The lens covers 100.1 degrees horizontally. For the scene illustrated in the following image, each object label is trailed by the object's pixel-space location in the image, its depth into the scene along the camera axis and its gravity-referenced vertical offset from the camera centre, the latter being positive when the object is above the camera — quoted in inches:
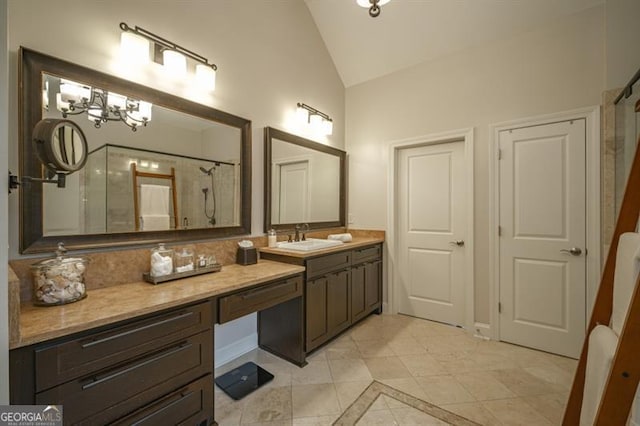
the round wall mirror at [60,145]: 47.2 +12.5
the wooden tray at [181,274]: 65.4 -16.3
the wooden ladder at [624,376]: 37.4 -23.0
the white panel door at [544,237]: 93.0 -8.8
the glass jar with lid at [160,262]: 66.3 -12.7
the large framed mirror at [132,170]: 53.7 +11.1
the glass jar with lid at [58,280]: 49.9 -13.1
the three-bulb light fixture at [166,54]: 64.8 +41.8
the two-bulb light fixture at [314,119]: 116.0 +42.2
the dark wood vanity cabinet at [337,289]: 89.4 -30.0
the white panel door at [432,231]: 119.0 -8.9
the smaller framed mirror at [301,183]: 103.4 +13.2
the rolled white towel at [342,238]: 121.5 -11.7
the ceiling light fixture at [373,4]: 76.2 +59.7
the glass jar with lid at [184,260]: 71.9 -13.2
